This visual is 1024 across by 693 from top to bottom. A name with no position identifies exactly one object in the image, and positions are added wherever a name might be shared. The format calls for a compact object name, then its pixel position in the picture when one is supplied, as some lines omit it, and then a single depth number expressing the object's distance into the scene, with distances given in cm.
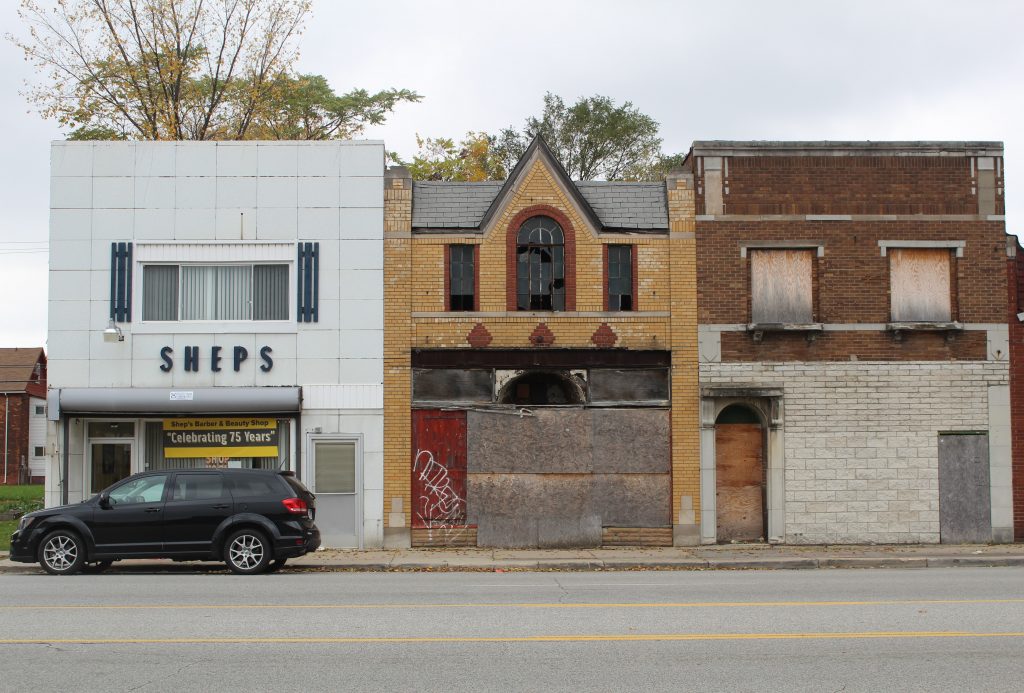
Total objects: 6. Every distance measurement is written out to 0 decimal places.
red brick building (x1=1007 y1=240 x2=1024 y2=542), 2058
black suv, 1583
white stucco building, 2019
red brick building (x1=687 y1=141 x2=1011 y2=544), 2038
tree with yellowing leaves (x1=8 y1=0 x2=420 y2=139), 3209
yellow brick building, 2020
